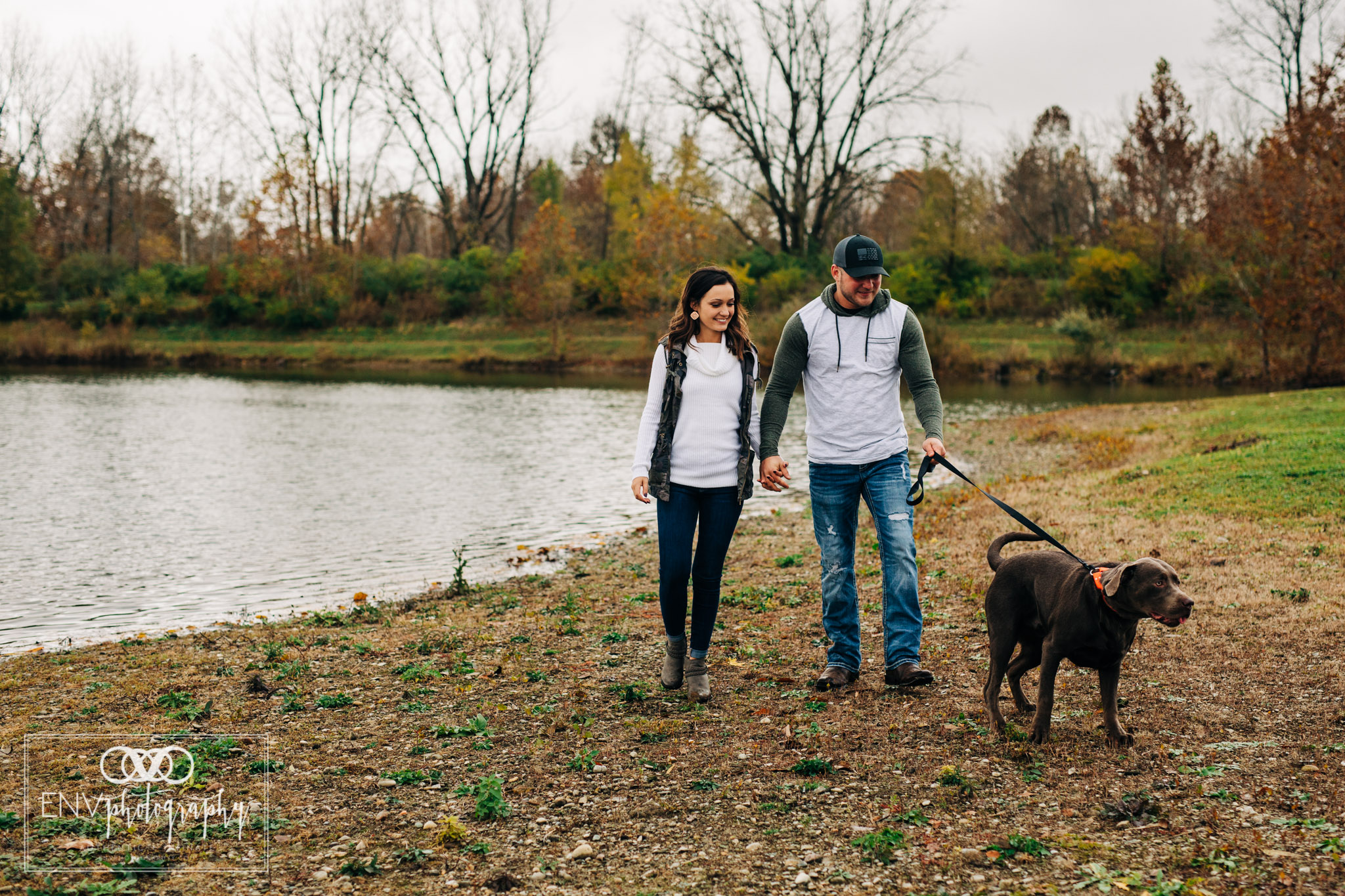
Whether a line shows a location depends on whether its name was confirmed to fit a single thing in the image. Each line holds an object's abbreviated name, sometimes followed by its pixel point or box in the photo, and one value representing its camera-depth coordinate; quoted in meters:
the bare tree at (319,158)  57.84
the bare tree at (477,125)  61.78
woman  5.31
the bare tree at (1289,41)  48.81
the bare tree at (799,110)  50.81
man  5.49
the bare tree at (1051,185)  61.56
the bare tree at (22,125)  60.88
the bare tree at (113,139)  63.91
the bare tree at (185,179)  63.53
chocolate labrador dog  4.15
